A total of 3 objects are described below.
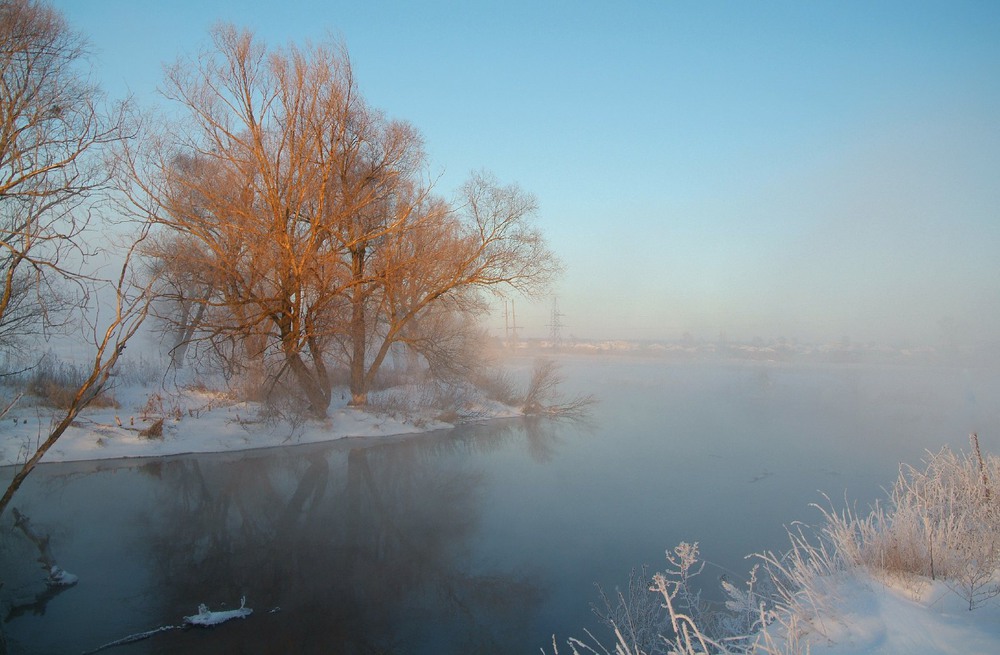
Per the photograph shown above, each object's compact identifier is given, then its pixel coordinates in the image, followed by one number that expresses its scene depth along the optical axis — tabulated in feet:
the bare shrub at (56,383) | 37.78
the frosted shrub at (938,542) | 13.48
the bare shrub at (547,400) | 60.08
